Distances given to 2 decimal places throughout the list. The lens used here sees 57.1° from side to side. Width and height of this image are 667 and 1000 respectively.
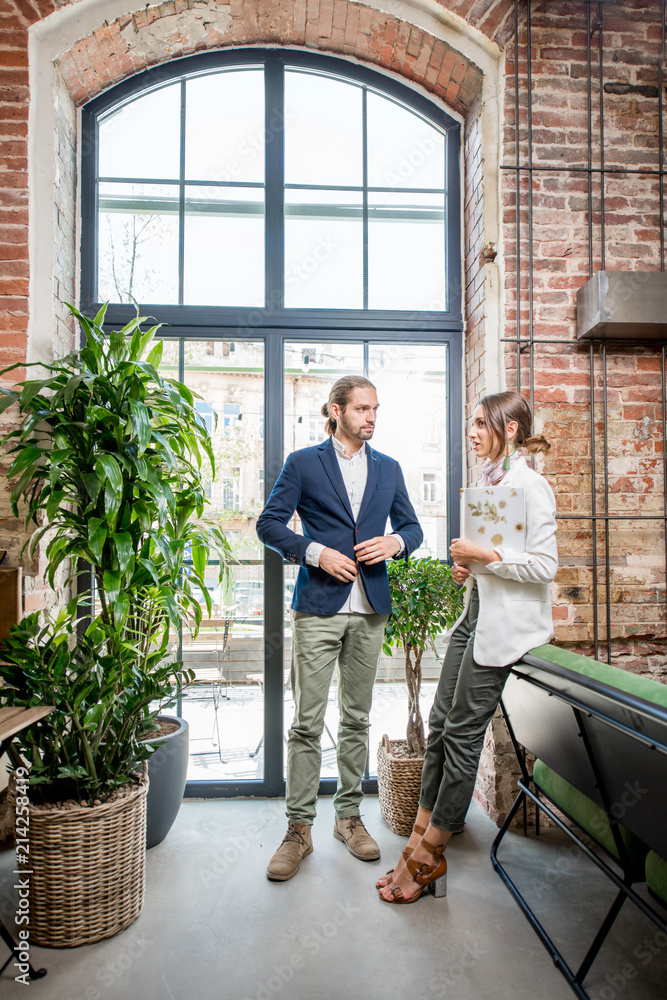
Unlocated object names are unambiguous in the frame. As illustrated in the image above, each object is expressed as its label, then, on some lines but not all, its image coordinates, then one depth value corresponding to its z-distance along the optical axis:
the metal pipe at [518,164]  2.56
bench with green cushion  1.27
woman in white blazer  1.84
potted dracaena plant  1.81
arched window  2.85
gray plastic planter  2.30
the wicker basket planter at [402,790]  2.39
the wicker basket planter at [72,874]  1.77
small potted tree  2.40
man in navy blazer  2.26
